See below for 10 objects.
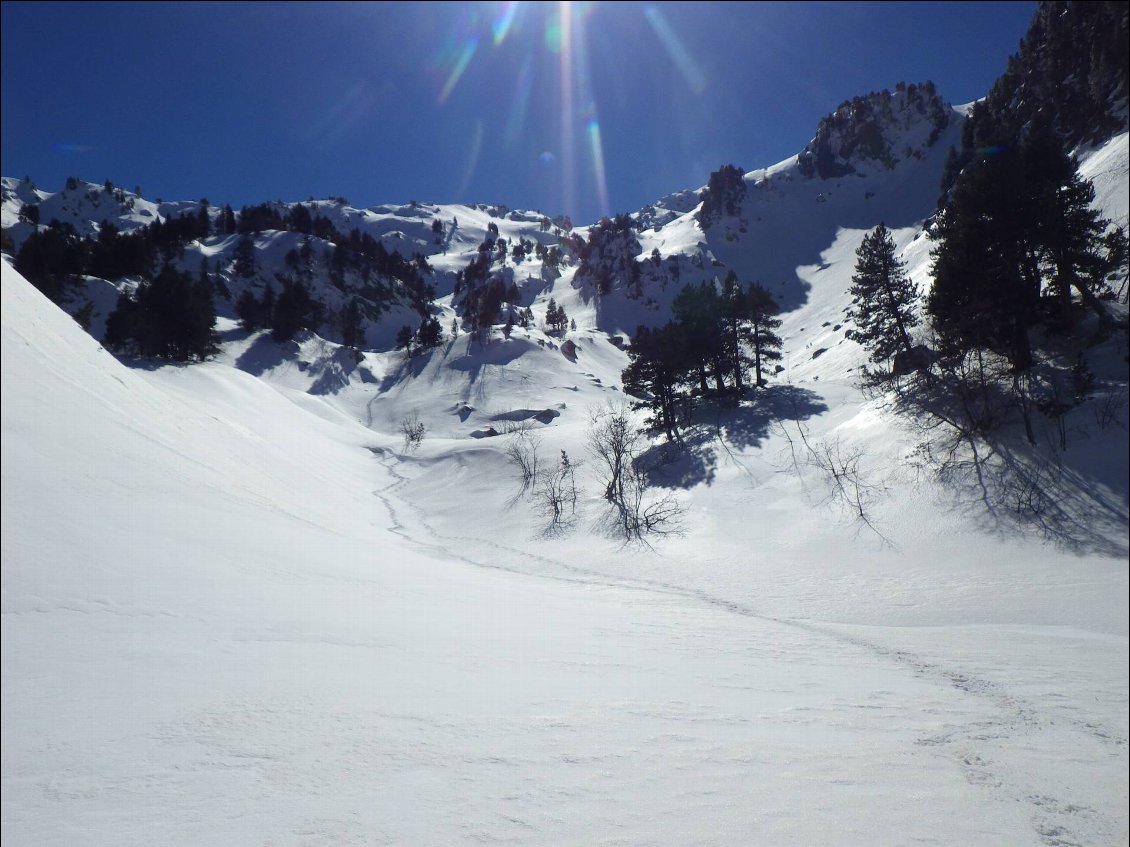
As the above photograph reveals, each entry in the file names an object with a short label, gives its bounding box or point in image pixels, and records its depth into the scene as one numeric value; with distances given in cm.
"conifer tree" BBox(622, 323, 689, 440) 3788
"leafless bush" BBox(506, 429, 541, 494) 3553
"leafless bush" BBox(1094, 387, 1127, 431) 1605
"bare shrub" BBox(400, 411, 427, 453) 5184
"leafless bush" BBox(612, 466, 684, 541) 2585
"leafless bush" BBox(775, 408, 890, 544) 2073
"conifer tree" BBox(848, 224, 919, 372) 3275
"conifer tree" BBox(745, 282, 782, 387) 4106
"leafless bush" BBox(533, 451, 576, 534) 2972
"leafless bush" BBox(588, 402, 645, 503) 3081
